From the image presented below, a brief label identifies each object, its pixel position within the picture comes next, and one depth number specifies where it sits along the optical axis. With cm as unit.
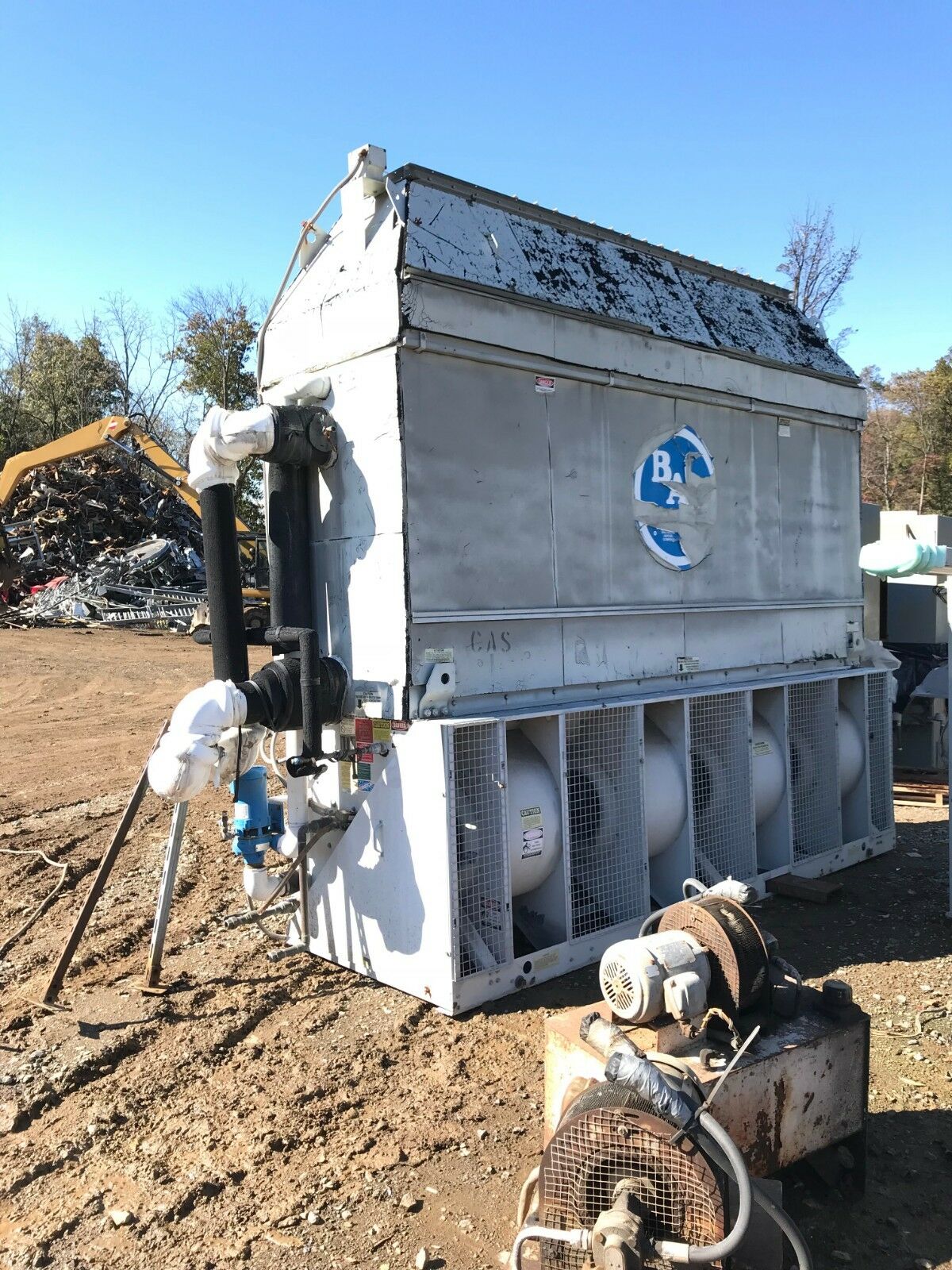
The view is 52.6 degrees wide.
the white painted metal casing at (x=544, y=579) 437
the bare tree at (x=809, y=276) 2561
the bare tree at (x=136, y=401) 3400
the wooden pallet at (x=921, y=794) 826
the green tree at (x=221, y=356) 3080
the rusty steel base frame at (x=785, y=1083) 270
